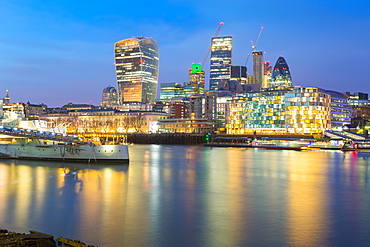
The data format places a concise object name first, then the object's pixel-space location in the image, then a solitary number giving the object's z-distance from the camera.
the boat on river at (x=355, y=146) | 103.56
